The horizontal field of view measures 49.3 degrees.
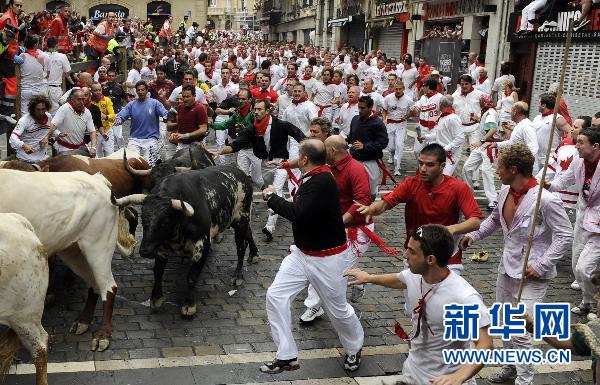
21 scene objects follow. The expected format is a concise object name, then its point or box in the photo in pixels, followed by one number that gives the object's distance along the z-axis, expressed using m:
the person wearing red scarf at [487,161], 12.05
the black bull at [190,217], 6.72
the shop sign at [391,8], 33.26
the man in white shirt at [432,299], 4.29
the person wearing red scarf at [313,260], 5.77
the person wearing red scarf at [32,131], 9.52
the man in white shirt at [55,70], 16.16
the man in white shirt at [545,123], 10.59
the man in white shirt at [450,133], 11.70
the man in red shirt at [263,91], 15.19
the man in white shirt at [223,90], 17.20
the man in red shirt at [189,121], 11.36
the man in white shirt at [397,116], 14.93
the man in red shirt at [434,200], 6.04
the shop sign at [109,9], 64.17
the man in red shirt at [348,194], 6.93
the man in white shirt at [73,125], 10.27
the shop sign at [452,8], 25.05
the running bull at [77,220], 6.12
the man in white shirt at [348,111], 13.23
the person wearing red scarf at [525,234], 5.57
